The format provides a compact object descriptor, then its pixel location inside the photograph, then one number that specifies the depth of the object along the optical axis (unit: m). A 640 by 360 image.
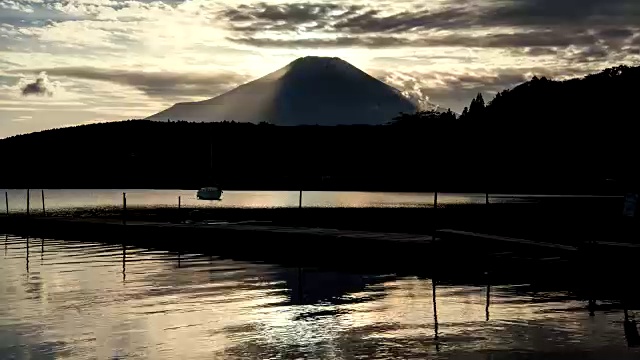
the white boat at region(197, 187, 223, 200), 148.12
